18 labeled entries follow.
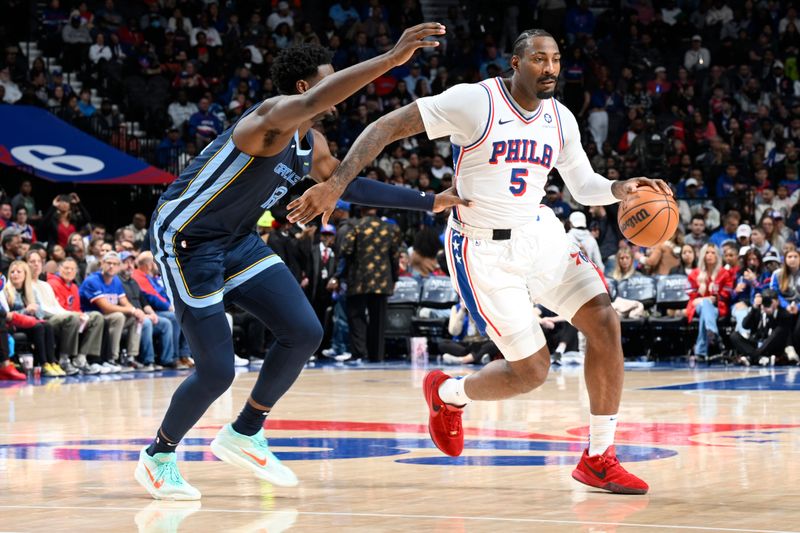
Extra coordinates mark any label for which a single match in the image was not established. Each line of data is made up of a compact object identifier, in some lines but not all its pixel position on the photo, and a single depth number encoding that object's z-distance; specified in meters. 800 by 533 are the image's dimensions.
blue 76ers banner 18.42
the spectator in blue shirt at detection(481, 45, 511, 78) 23.17
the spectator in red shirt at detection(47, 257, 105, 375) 14.25
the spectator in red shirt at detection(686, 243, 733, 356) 15.26
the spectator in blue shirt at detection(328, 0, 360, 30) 24.12
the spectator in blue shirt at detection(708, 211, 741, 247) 17.17
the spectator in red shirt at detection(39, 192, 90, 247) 16.58
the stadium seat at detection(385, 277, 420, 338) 17.12
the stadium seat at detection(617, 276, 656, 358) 16.08
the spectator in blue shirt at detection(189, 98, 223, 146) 20.48
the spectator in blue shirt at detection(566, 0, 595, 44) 24.23
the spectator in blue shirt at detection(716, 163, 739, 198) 19.62
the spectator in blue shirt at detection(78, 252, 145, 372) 14.55
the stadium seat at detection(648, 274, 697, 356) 15.80
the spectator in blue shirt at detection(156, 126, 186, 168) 20.12
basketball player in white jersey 6.04
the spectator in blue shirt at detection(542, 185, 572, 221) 18.41
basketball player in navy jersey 5.74
